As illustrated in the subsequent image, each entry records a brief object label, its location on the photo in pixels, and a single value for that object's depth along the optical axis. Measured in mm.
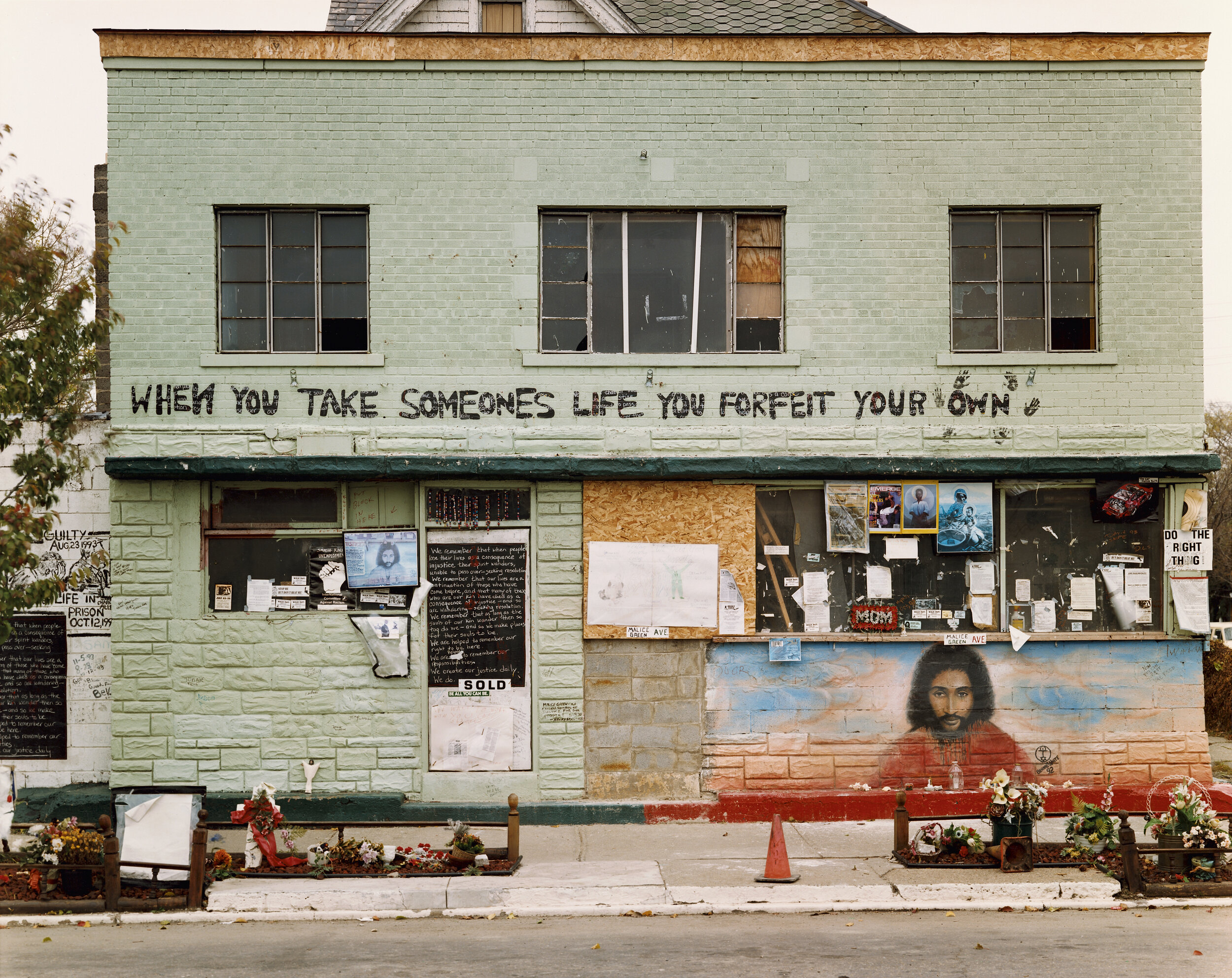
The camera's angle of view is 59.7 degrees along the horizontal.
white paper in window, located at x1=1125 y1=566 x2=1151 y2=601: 11578
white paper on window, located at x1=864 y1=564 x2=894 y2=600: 11469
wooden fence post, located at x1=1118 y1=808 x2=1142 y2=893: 8703
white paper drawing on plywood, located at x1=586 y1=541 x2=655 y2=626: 11328
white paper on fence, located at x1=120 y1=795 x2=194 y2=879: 8812
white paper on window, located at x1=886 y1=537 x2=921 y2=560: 11445
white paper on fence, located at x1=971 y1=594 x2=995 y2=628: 11484
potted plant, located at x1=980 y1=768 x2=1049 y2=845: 9188
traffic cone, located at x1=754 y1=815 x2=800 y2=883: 9047
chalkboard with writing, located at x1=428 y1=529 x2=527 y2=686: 11328
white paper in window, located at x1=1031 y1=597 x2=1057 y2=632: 11531
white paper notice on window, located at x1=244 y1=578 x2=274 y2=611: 11289
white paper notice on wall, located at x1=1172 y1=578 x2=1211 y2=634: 11422
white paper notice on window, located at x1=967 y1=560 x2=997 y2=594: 11500
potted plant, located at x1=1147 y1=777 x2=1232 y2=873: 8930
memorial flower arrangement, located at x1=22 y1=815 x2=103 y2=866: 8750
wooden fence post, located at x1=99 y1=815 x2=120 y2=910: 8492
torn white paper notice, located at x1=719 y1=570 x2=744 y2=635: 11391
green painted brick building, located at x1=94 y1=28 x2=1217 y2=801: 11203
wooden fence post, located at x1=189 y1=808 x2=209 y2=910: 8562
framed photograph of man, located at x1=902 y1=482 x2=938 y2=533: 11430
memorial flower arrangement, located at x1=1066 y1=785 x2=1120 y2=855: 9305
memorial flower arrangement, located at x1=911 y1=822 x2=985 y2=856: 9336
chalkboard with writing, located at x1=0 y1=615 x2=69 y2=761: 11641
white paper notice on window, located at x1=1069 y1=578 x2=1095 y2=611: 11555
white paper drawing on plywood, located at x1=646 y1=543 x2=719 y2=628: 11359
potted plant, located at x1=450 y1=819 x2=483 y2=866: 9305
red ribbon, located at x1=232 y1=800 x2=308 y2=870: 9273
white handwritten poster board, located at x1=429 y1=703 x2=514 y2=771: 11281
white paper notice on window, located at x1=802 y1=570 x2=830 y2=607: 11492
